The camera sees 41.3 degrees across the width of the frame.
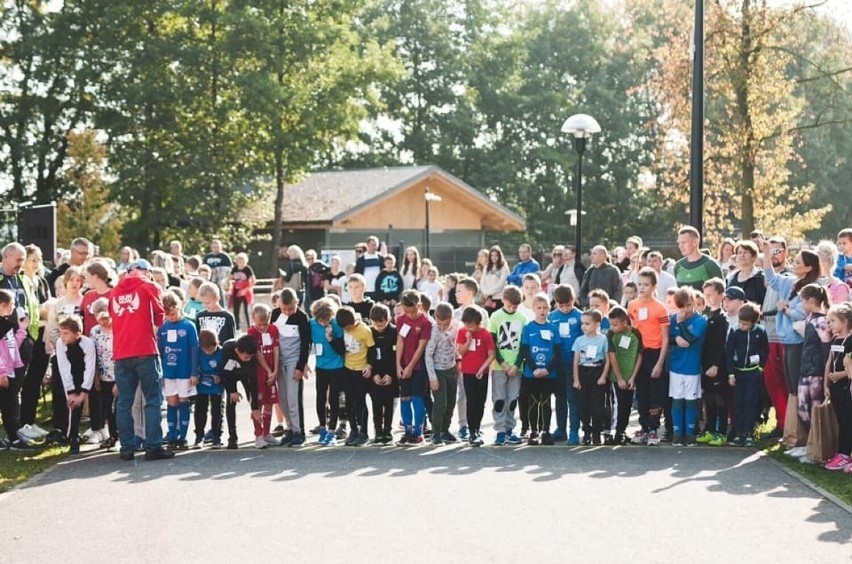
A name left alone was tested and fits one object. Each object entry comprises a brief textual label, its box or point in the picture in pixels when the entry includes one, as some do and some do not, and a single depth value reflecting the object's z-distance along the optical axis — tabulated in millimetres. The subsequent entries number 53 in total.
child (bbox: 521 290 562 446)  11703
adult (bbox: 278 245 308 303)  20562
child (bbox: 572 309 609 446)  11562
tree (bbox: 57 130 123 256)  38000
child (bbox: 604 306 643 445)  11602
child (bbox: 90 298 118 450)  11680
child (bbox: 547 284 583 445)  11781
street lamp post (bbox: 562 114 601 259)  20312
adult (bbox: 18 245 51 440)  12156
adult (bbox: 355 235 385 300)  19531
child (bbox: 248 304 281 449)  11727
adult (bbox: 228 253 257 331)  20703
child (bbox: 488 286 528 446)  11758
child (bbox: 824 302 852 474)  10008
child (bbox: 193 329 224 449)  11625
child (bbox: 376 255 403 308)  17891
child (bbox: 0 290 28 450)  11242
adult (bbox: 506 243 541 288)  17500
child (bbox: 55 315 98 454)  11266
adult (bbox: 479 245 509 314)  17688
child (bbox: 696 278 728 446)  11500
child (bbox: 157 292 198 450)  11500
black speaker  17953
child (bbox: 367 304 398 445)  11805
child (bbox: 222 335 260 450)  11500
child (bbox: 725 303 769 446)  11359
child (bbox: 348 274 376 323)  13148
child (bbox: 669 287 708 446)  11555
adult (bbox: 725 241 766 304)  12195
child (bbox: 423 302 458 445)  11766
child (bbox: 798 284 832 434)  10469
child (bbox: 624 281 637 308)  12297
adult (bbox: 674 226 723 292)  12766
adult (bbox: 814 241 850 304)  11430
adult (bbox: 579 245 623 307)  15250
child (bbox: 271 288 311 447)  11812
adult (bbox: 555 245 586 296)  17359
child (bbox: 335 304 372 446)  11781
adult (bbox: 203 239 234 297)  22781
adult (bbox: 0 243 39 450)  11570
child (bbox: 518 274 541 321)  13273
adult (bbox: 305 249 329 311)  20156
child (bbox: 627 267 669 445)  11594
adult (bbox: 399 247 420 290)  19266
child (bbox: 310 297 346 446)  11820
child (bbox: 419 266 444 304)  17688
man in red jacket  10680
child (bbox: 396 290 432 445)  11805
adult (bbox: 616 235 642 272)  16328
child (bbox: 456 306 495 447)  11750
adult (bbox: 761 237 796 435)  11883
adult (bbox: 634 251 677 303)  13625
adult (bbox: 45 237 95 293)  13625
